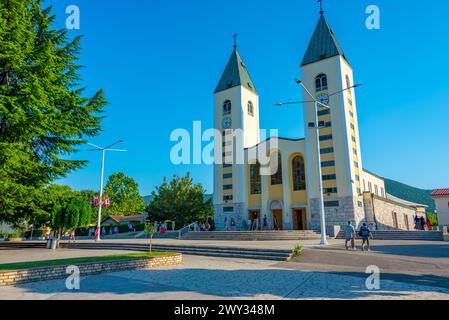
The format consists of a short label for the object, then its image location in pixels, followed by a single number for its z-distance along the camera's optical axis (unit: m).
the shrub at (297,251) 14.18
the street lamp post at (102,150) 29.93
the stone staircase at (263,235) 25.49
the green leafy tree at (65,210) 20.94
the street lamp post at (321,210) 18.45
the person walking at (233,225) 35.22
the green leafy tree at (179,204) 42.12
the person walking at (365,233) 14.93
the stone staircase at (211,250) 14.39
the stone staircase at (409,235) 20.86
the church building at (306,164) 30.20
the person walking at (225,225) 35.52
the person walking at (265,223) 33.66
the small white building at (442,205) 29.50
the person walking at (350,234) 15.57
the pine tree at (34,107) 17.20
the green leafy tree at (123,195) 75.81
